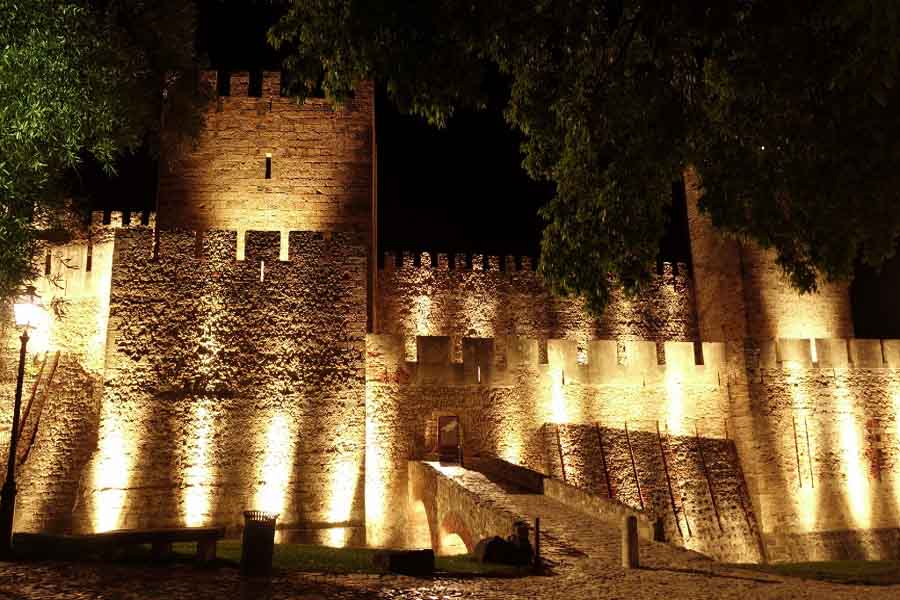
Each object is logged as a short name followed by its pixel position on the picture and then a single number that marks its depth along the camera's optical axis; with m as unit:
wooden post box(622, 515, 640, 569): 7.73
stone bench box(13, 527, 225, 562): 7.31
